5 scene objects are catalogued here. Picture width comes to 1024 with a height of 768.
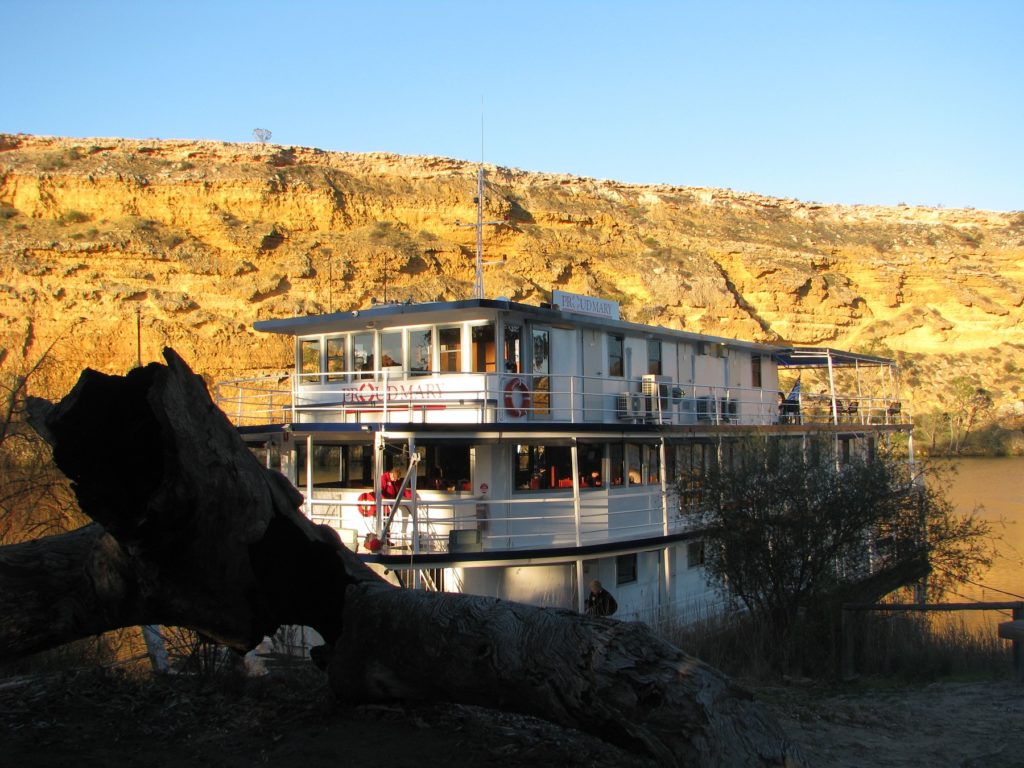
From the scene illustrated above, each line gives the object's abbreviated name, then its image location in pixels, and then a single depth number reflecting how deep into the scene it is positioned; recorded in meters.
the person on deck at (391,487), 15.47
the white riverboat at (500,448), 14.86
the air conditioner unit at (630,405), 18.16
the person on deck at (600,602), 14.05
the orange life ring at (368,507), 15.49
